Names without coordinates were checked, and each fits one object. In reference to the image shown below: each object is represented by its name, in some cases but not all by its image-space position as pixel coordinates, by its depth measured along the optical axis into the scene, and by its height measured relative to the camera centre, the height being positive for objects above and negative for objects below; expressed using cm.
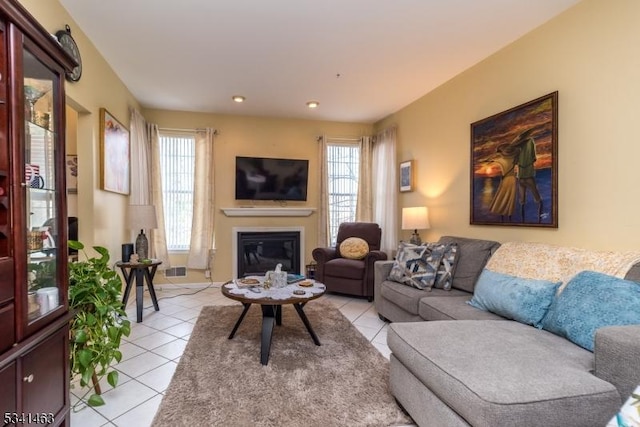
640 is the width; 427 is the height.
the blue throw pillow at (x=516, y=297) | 199 -57
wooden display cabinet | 119 -7
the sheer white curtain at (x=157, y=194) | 454 +22
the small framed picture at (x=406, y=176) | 436 +47
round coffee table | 247 -70
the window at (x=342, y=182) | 529 +45
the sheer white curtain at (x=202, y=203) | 474 +9
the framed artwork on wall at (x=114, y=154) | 306 +58
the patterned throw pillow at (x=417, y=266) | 299 -54
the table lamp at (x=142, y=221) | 356 -13
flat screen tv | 488 +48
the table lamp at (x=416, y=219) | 379 -11
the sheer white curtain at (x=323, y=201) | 511 +13
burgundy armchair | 407 -72
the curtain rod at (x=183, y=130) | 471 +117
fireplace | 497 -63
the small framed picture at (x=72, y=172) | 321 +37
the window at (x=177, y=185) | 476 +35
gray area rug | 179 -115
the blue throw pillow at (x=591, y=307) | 159 -50
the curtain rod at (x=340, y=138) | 520 +116
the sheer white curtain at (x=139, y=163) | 405 +59
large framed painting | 253 +38
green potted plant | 175 -63
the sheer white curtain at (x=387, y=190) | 471 +30
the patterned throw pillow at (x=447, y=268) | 297 -54
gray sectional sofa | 125 -71
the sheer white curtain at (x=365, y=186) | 524 +38
